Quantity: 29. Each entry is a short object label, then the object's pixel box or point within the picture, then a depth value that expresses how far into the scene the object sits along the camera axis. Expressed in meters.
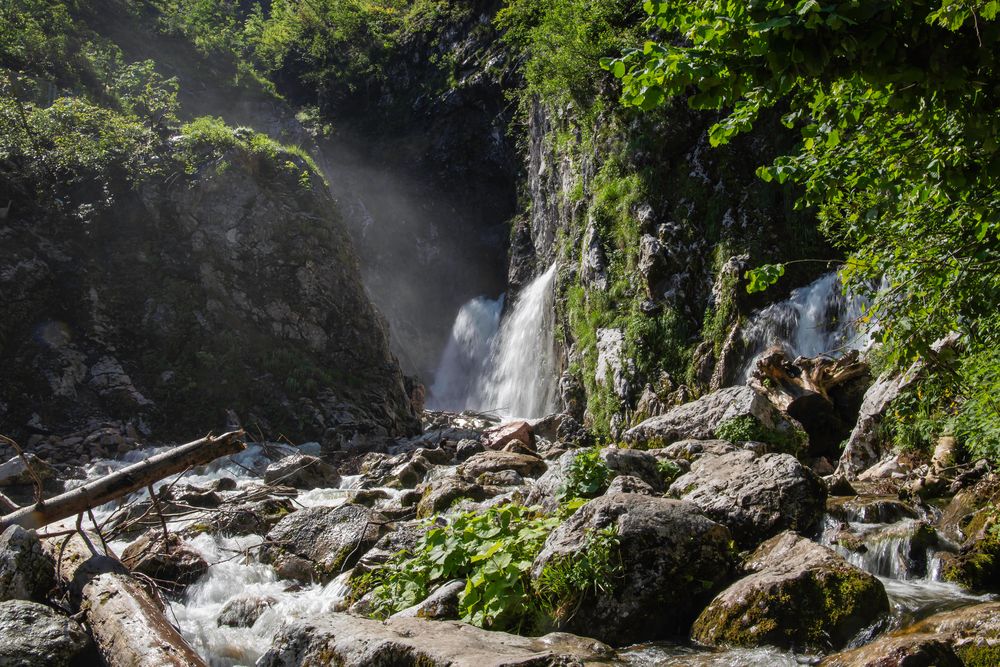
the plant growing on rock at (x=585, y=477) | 6.74
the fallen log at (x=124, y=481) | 6.85
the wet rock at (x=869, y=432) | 9.20
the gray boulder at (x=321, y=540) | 7.65
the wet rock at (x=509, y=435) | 16.38
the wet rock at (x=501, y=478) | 10.29
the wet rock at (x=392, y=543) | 6.89
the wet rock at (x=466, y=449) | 15.41
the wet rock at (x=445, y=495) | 8.76
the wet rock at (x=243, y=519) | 9.57
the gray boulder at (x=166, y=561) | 7.68
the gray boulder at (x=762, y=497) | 6.05
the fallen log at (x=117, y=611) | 4.48
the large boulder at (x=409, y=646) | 3.33
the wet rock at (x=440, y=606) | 5.11
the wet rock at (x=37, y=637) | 4.54
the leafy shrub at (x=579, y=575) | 4.83
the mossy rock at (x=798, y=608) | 4.38
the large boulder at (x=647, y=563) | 4.79
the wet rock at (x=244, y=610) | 6.69
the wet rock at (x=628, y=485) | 6.44
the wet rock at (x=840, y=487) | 7.82
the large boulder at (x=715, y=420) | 10.03
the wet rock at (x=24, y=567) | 5.72
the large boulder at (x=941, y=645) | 3.46
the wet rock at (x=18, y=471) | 13.30
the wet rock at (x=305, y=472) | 14.22
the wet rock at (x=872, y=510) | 6.80
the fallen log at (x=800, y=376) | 10.88
